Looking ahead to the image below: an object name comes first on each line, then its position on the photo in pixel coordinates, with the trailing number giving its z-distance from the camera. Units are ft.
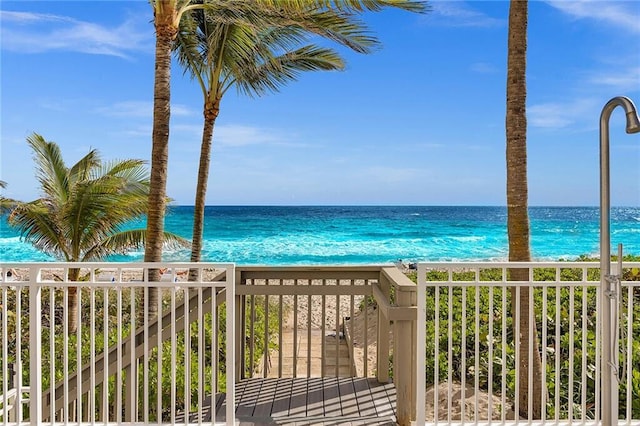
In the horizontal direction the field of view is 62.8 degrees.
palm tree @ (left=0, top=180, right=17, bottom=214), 27.35
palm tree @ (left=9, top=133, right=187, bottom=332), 25.32
